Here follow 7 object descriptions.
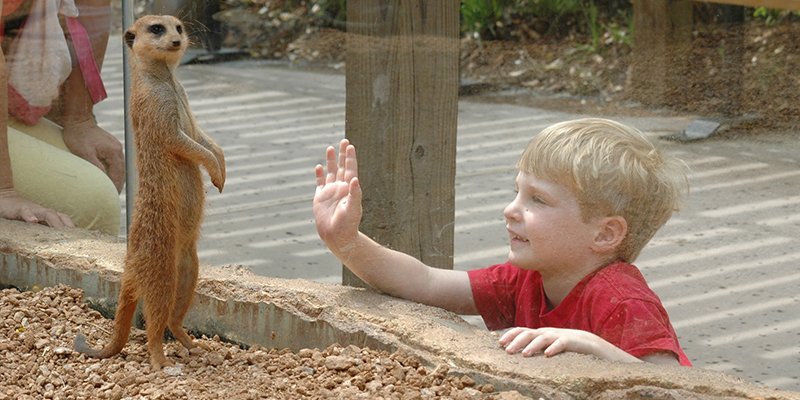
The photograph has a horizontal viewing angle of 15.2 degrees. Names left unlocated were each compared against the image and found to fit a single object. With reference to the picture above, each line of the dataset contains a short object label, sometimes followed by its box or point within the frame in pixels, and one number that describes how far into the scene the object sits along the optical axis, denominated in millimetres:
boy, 3186
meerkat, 3118
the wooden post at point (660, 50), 3546
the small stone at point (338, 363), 3196
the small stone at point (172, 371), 3207
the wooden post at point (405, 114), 3424
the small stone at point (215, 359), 3257
